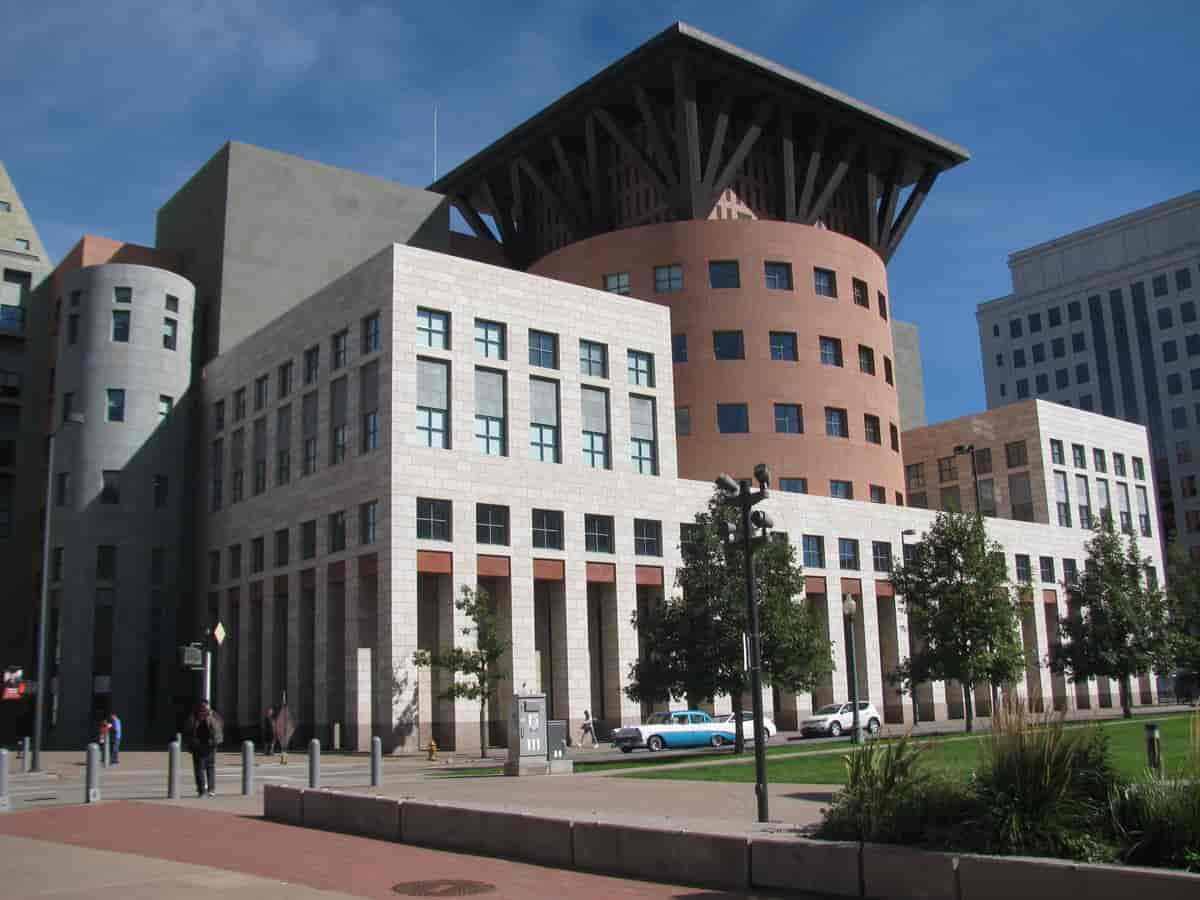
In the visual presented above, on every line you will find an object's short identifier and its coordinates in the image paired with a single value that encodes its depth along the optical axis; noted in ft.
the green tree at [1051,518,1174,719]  175.83
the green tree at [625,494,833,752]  125.39
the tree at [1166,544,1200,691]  182.70
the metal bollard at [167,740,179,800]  80.48
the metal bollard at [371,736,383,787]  85.35
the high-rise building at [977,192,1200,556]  403.34
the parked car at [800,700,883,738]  163.43
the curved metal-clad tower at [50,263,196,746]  207.41
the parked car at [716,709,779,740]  158.84
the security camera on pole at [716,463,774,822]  52.54
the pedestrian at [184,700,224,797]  81.51
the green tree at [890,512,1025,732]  143.84
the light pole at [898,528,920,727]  219.04
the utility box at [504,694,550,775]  99.55
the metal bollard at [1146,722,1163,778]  44.04
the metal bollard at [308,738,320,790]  77.15
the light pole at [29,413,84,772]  126.77
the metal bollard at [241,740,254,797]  82.89
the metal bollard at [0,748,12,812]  72.28
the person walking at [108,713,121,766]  131.75
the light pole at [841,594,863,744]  114.11
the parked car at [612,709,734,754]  145.48
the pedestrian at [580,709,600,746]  169.89
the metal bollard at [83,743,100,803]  75.97
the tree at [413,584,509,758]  149.48
